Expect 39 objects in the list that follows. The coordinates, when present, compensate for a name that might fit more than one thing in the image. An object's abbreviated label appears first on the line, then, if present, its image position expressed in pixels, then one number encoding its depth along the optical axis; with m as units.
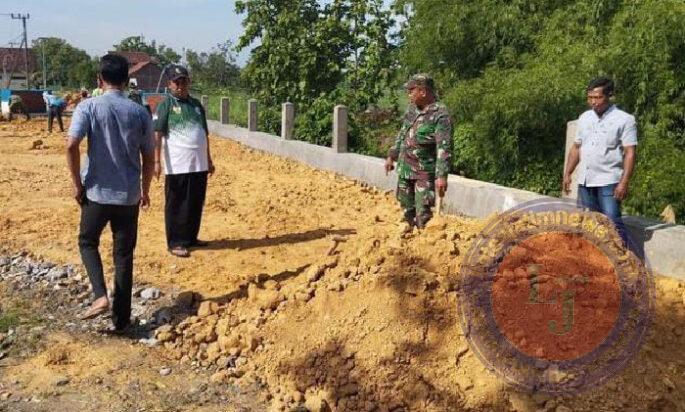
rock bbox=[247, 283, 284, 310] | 4.02
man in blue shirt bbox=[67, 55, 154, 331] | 3.73
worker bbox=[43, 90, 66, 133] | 18.78
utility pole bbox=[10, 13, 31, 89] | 44.06
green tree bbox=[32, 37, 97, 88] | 64.81
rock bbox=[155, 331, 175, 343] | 3.91
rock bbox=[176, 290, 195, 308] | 4.41
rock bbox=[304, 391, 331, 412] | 3.14
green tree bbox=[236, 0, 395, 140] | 13.76
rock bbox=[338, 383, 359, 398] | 3.21
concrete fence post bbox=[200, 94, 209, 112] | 20.55
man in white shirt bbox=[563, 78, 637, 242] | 4.29
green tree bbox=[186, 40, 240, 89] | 41.69
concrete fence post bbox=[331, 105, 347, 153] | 10.12
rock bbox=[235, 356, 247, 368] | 3.62
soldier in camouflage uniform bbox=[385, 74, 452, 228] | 4.53
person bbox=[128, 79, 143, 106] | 12.23
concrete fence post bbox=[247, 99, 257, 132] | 14.75
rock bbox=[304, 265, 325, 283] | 4.12
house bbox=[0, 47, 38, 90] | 59.78
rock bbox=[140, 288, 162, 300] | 4.57
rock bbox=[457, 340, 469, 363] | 3.26
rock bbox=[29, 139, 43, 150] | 14.28
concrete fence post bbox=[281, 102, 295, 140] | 12.46
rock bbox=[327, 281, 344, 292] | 3.84
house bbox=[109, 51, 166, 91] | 58.38
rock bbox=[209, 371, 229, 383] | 3.50
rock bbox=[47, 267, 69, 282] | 4.95
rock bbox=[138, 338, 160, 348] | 3.88
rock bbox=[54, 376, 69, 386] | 3.38
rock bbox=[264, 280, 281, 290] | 4.31
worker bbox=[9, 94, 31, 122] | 23.58
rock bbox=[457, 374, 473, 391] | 3.09
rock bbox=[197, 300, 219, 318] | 4.16
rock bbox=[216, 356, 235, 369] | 3.65
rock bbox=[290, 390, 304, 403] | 3.25
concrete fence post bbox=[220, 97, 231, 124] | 17.55
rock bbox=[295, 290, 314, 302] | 3.92
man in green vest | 5.20
